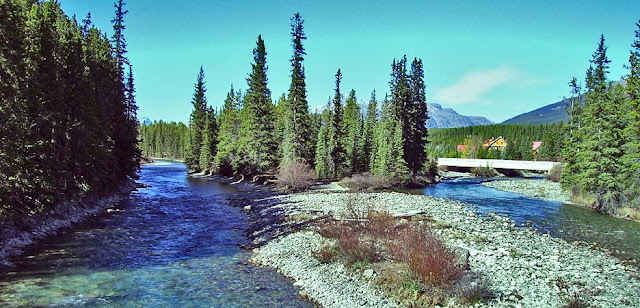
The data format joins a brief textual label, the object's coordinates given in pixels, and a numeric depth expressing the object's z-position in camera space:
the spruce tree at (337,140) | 48.35
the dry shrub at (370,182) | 43.09
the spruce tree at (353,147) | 51.87
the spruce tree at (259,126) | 48.09
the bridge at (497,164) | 69.56
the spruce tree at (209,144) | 62.31
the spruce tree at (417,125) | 49.75
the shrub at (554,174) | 58.26
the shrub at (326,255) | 14.34
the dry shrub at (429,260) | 10.67
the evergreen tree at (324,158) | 48.66
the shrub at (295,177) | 39.81
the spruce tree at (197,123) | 67.31
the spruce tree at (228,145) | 54.28
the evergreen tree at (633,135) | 26.48
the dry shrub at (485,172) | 76.06
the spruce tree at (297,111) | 45.50
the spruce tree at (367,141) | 55.19
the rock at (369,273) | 12.35
